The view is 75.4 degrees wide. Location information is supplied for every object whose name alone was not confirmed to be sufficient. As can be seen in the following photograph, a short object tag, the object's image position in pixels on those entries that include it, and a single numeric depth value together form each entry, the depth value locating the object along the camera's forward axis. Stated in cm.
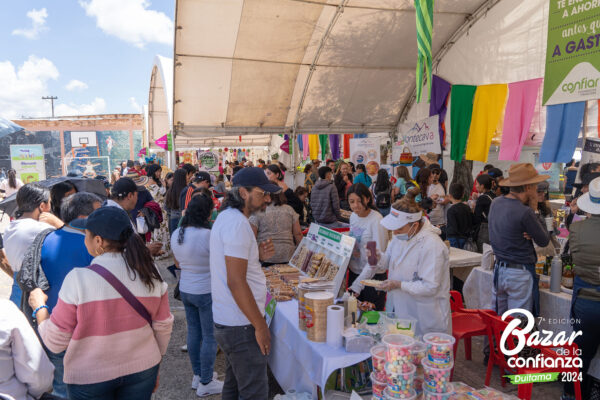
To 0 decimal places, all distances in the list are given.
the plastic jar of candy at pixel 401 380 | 188
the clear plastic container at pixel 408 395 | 189
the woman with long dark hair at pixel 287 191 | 623
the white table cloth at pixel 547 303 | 347
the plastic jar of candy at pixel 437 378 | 185
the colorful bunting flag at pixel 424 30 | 511
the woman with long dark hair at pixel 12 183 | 775
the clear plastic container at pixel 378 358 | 197
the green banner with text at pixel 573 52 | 508
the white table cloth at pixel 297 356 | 237
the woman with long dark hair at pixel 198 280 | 327
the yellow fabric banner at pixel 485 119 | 795
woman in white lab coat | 272
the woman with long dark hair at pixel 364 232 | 380
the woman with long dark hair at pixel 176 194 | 638
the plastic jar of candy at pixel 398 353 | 188
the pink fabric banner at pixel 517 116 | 717
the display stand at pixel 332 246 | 352
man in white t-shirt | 226
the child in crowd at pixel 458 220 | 541
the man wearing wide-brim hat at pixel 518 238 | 341
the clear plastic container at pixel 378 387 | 196
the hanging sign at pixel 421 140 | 902
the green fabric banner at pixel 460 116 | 878
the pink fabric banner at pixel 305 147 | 1614
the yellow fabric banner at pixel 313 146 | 1531
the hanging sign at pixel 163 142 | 1549
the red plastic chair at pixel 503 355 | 273
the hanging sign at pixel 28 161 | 1555
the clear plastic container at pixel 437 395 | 186
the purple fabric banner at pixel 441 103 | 984
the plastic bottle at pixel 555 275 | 360
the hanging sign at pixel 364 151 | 1003
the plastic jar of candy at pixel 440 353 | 186
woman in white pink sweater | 186
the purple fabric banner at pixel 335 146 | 1420
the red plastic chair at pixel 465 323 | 359
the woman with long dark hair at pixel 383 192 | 758
